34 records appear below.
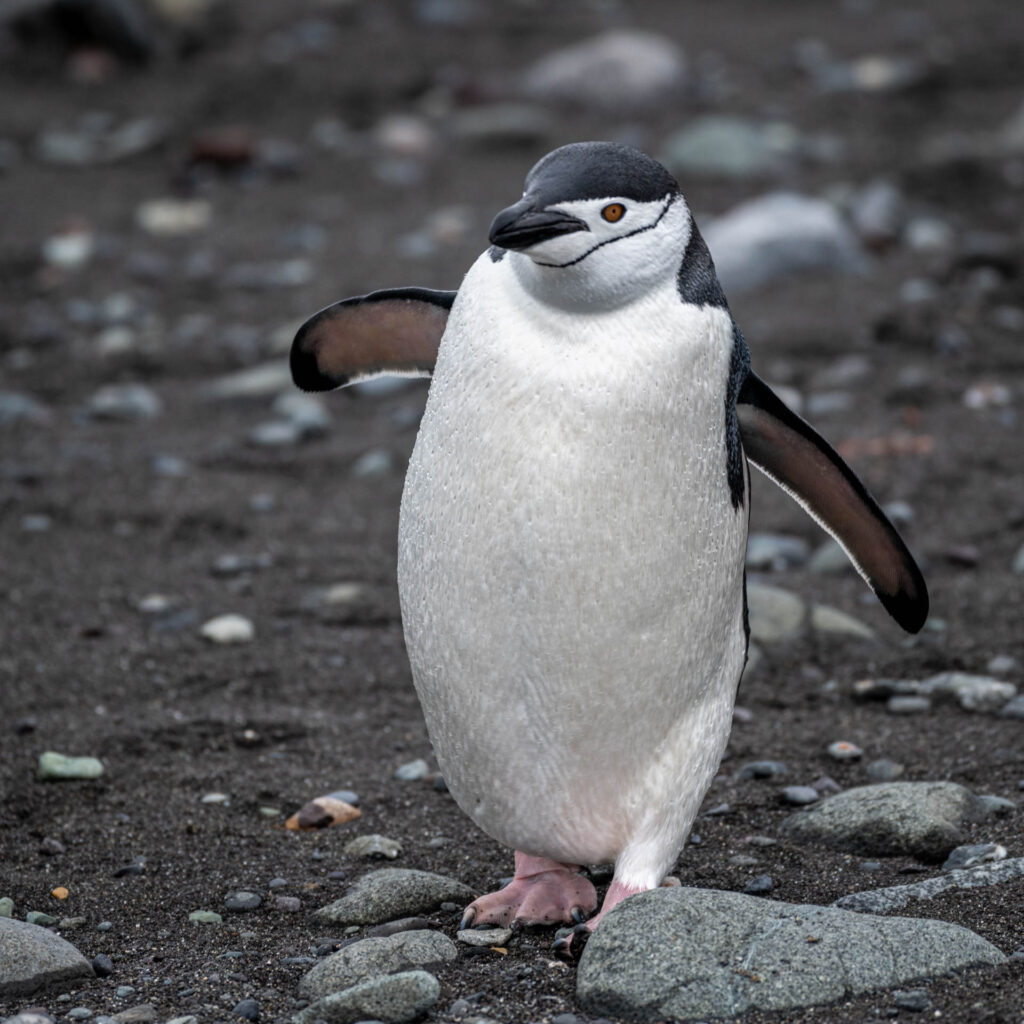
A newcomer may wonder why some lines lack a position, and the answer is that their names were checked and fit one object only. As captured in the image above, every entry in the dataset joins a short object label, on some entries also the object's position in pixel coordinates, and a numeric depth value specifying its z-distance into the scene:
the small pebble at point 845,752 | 7.12
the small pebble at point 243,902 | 5.81
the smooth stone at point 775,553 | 9.75
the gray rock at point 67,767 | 6.93
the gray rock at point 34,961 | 5.04
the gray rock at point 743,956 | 4.62
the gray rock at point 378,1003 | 4.66
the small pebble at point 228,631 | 8.82
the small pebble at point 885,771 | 6.88
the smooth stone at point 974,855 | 5.76
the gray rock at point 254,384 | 12.95
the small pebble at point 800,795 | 6.66
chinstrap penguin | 5.00
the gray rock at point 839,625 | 8.61
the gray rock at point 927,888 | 5.35
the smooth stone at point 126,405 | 12.73
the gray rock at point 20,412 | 12.57
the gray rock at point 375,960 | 4.92
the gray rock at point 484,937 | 5.29
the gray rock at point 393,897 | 5.62
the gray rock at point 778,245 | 14.40
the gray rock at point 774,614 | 8.55
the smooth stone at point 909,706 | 7.67
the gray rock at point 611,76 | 20.09
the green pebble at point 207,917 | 5.69
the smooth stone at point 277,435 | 12.03
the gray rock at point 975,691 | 7.56
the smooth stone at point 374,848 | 6.27
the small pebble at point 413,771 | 7.10
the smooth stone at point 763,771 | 6.99
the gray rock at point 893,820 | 5.99
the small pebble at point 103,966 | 5.25
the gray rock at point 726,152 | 17.44
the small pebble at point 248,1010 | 4.80
